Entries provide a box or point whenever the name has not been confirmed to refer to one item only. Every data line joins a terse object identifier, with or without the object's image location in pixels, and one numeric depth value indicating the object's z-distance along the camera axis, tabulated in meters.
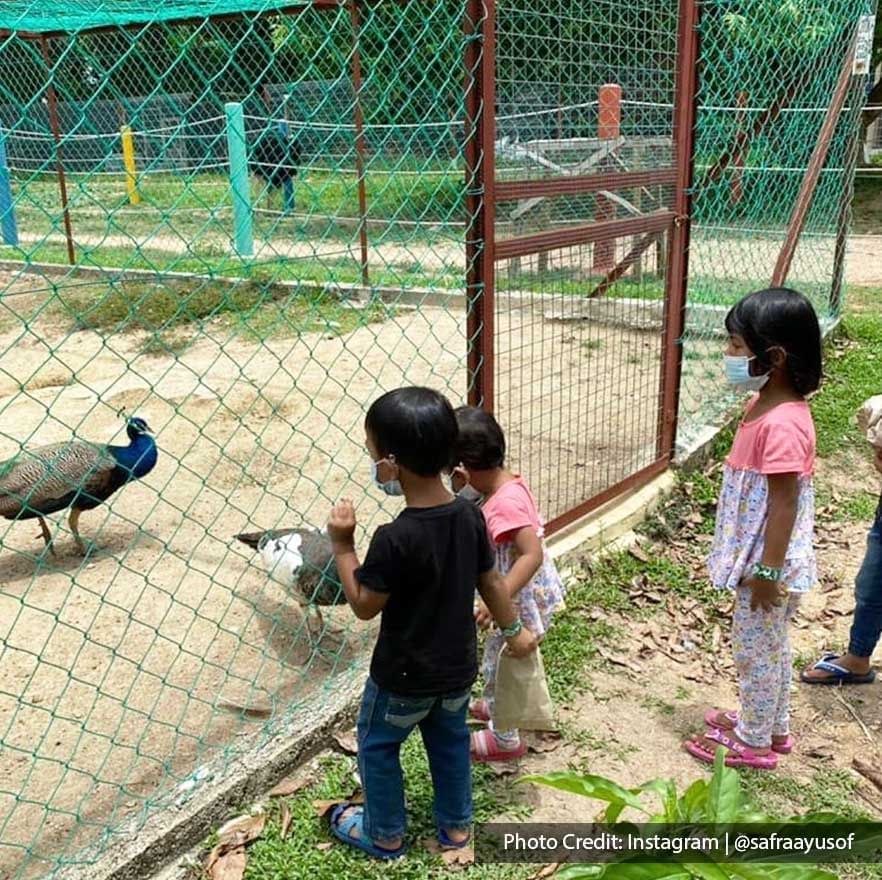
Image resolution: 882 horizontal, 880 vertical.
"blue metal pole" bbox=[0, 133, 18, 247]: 10.15
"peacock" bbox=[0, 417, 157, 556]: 3.90
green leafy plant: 1.32
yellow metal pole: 10.26
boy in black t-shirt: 1.95
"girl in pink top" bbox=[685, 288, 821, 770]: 2.38
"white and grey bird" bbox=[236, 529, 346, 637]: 3.05
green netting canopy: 6.36
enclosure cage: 2.77
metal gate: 2.96
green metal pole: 8.70
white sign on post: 5.82
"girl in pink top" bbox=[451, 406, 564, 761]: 2.30
